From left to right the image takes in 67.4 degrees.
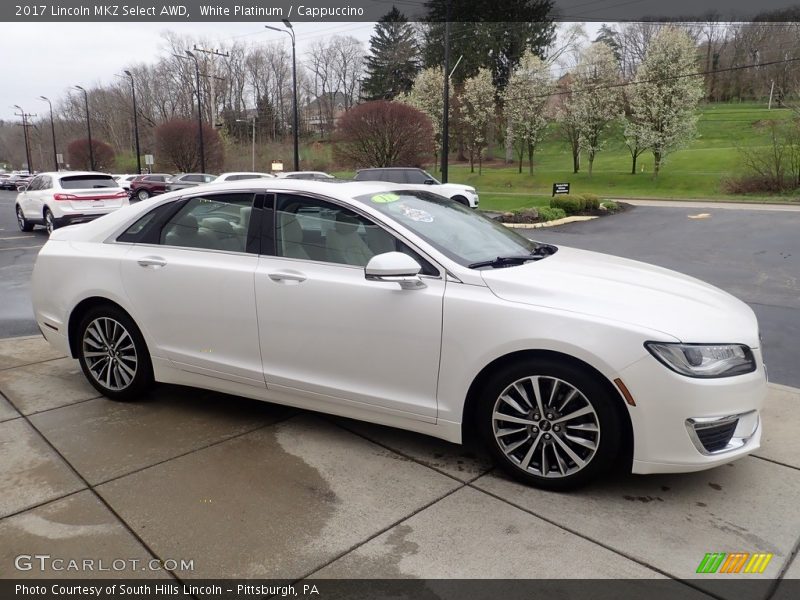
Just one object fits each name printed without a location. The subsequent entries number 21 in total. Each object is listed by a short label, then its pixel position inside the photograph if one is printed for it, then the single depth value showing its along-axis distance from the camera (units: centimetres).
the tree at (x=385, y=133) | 3050
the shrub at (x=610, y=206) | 2145
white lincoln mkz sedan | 284
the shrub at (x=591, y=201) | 2055
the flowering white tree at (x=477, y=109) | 4675
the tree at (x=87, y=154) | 6675
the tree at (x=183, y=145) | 4644
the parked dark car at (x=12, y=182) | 5447
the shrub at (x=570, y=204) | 1998
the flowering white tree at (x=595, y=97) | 3850
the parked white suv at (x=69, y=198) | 1495
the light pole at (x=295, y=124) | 2777
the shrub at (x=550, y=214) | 1856
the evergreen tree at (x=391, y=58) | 7031
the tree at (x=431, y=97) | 4816
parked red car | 3309
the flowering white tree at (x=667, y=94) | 3366
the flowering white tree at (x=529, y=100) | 4381
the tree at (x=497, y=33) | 5678
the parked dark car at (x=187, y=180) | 2889
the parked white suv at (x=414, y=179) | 2058
